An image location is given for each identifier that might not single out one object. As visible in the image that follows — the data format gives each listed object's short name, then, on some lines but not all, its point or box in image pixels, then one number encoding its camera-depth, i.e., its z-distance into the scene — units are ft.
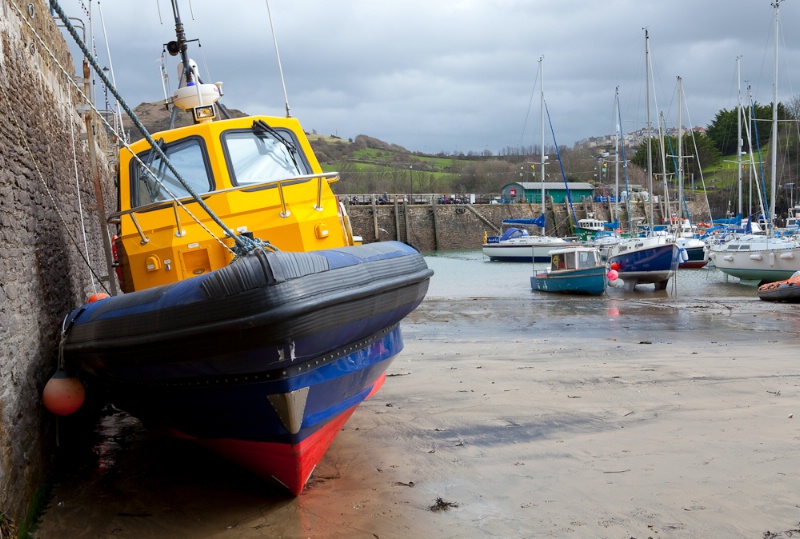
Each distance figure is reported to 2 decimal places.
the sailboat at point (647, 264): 77.00
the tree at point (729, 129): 253.65
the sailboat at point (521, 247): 135.85
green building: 222.48
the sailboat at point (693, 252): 104.58
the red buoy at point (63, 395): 16.84
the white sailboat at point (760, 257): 78.02
